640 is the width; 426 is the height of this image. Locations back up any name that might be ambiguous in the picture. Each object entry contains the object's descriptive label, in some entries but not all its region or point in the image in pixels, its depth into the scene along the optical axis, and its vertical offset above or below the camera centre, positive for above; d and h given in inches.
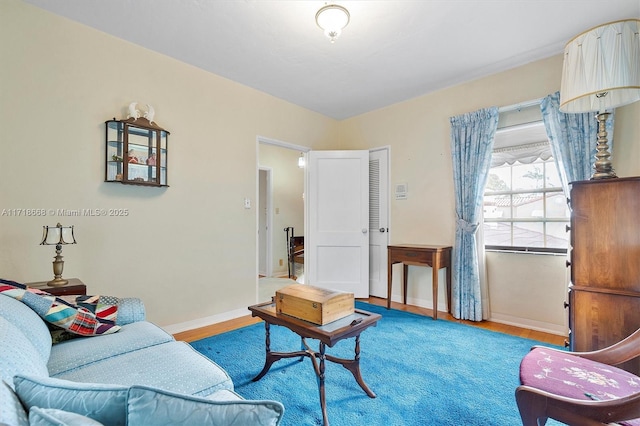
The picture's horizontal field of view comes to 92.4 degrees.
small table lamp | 80.3 -5.8
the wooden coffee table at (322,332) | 61.6 -23.6
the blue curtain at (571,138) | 96.9 +25.8
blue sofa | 23.7 -15.6
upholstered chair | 39.7 -26.0
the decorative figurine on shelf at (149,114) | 105.5 +36.2
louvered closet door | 159.0 -1.1
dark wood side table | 77.8 -17.8
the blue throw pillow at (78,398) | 24.9 -14.8
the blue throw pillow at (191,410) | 23.5 -15.1
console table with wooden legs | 125.4 -17.2
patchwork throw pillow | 56.3 -18.6
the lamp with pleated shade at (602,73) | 70.3 +34.3
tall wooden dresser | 65.7 -10.3
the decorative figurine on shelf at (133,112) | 101.3 +35.6
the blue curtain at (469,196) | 121.7 +8.9
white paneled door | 160.6 -1.5
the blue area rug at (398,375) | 65.3 -41.6
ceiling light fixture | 81.5 +54.0
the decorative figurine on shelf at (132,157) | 101.6 +20.6
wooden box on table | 65.4 -19.1
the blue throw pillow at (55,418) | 20.9 -14.0
